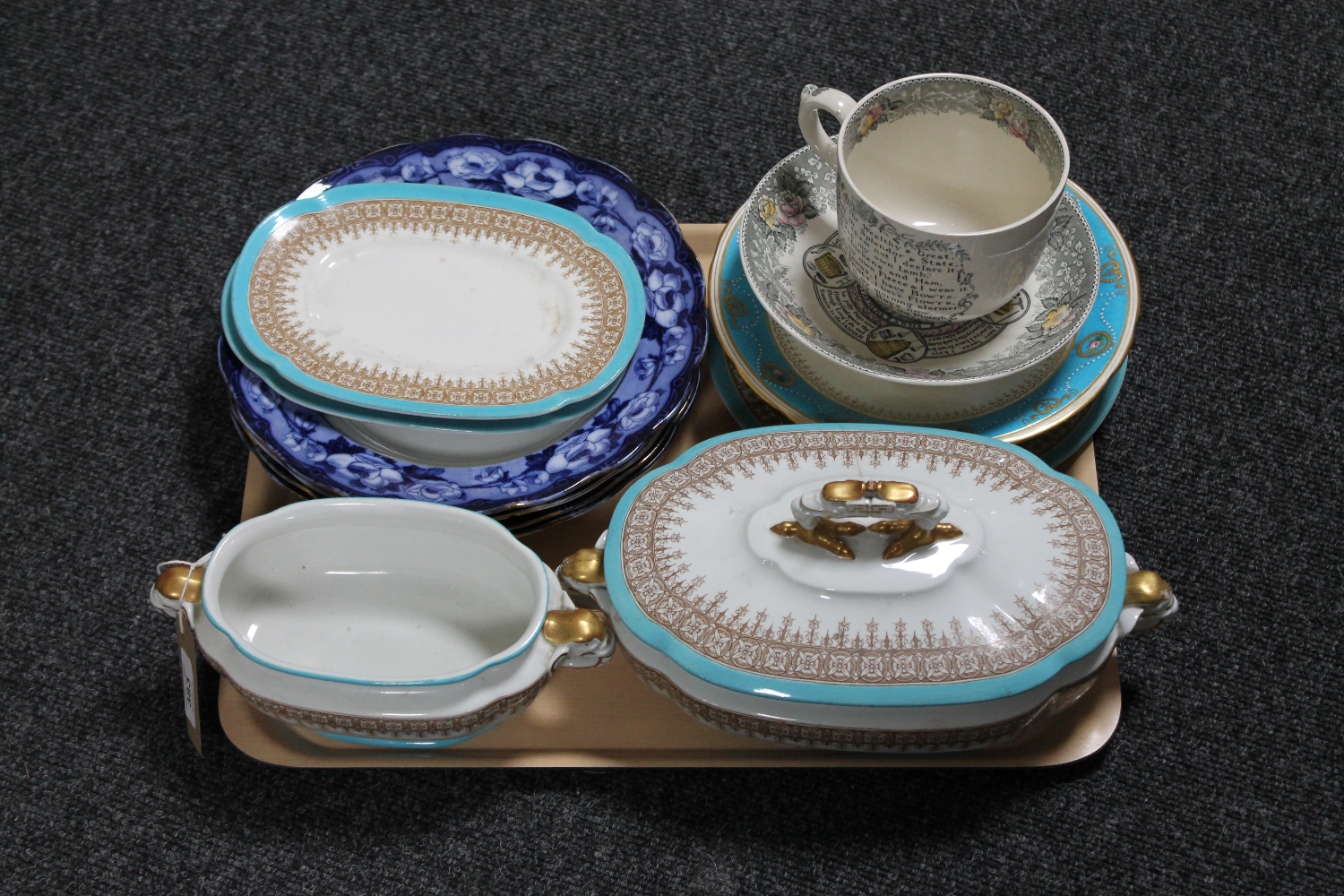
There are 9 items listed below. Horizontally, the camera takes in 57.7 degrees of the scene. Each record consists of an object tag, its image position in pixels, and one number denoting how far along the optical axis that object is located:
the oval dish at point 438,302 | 0.71
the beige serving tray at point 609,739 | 0.69
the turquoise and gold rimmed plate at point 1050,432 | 0.73
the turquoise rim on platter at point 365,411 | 0.70
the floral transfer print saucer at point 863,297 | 0.70
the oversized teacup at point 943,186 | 0.65
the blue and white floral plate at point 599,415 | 0.68
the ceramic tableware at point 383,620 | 0.60
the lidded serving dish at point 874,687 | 0.56
